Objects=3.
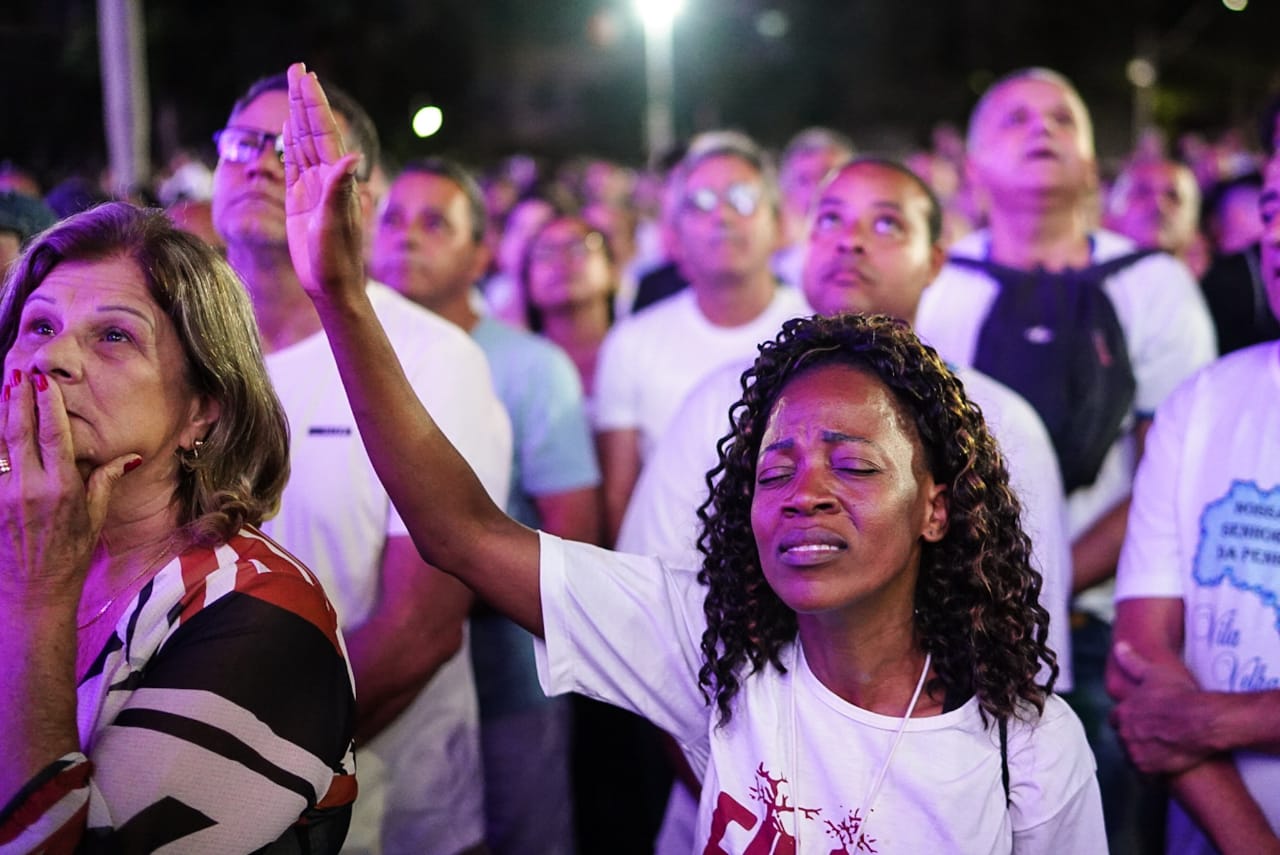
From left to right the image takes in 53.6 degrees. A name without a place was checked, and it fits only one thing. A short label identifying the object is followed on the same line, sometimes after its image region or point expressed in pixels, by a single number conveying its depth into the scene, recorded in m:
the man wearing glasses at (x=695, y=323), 4.68
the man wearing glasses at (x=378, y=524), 2.92
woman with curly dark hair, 2.10
